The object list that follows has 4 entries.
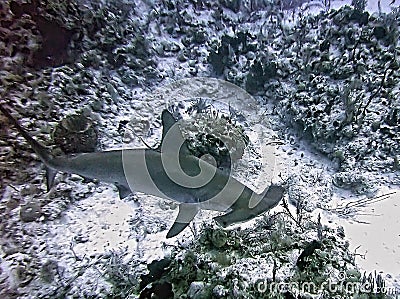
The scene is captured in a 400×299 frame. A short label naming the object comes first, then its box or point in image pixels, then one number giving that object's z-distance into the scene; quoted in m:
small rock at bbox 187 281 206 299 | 2.68
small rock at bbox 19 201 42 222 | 4.27
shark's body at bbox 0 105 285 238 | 2.73
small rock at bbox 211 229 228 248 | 3.30
